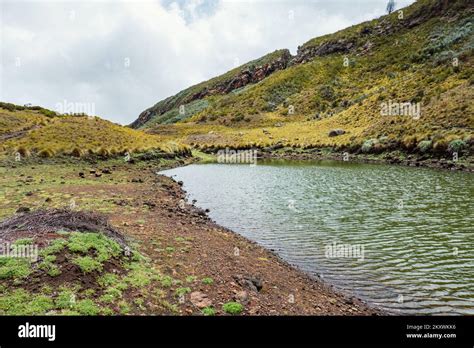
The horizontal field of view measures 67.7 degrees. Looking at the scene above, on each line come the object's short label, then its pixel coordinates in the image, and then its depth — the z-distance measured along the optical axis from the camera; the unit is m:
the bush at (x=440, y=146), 48.44
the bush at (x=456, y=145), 45.84
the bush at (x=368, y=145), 62.50
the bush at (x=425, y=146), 51.12
